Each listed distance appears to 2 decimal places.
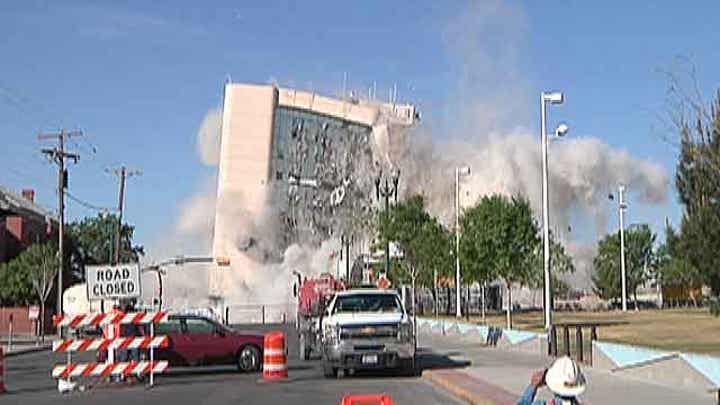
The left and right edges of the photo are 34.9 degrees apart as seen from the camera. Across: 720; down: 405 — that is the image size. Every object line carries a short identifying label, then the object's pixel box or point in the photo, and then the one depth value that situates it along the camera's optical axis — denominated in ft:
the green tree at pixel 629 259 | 375.04
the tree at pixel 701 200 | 73.36
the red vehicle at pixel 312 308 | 105.71
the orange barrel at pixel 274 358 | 85.52
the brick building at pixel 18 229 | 288.71
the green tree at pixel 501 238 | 177.78
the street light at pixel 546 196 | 118.62
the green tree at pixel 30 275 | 252.21
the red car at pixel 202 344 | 92.43
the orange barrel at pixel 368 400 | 39.68
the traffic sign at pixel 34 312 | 194.75
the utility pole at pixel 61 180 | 196.26
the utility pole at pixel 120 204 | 242.78
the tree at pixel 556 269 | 243.52
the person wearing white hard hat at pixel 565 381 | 27.61
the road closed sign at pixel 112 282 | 86.43
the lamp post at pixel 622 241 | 289.74
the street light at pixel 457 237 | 192.09
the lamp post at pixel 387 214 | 227.61
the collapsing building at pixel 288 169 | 466.70
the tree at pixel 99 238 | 386.11
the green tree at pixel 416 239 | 252.42
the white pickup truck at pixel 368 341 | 87.25
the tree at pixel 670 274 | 321.93
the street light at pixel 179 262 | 271.90
